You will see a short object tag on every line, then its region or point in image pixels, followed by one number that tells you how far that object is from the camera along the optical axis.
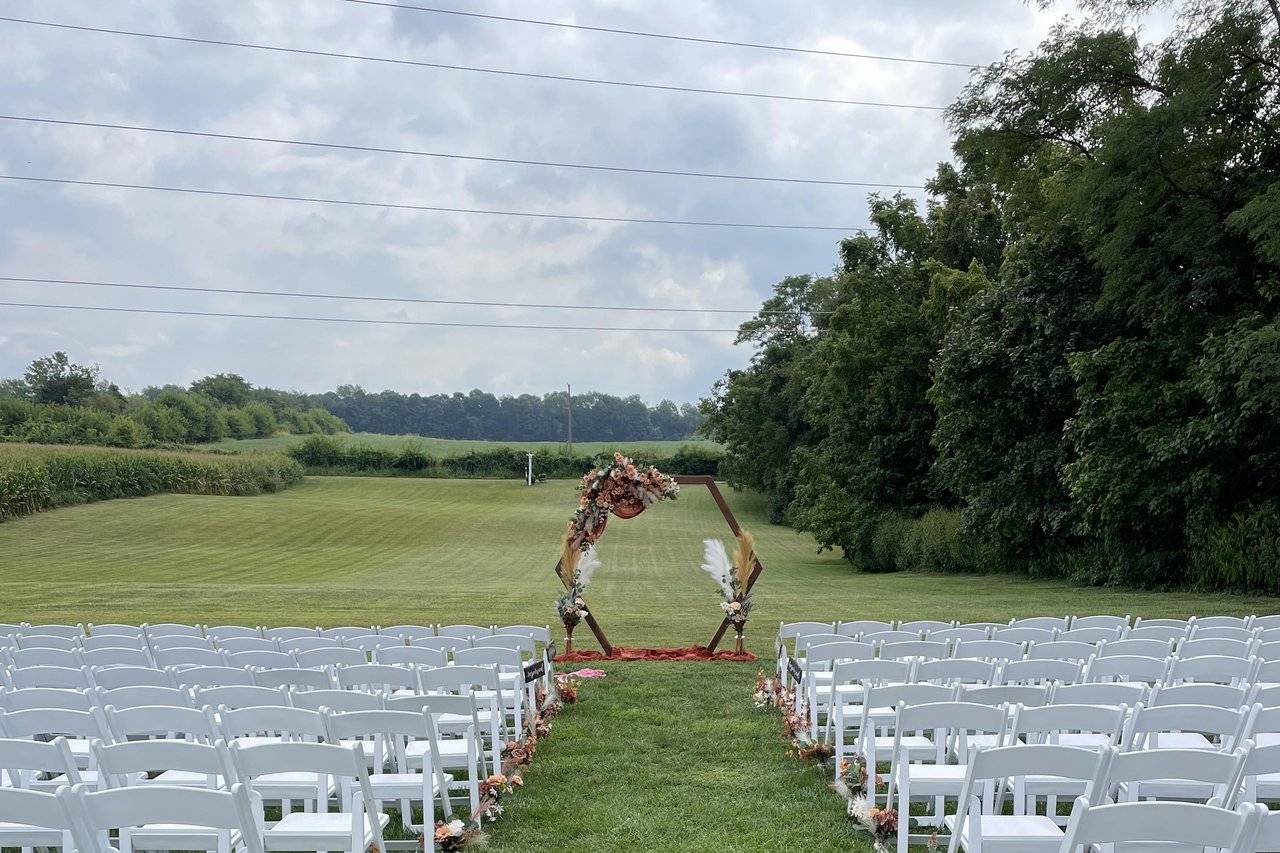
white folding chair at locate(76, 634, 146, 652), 9.91
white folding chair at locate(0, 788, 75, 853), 4.11
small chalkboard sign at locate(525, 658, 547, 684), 9.22
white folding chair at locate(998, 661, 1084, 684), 7.38
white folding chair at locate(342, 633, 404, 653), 10.02
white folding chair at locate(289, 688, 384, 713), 6.36
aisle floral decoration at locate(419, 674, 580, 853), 6.13
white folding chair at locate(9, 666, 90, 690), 7.48
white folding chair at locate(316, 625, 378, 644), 10.41
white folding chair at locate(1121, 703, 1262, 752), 5.51
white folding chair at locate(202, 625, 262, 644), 11.26
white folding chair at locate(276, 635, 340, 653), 9.98
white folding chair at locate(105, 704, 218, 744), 5.70
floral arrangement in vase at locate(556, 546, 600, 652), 14.41
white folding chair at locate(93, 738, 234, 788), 4.78
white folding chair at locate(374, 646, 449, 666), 8.55
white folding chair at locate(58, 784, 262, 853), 4.04
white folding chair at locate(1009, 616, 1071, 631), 10.61
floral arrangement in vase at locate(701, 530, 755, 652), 14.49
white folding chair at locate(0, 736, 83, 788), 4.97
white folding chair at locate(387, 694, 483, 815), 6.69
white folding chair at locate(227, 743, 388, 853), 4.71
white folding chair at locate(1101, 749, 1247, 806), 4.36
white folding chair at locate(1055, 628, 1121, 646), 9.68
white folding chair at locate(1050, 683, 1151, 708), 6.11
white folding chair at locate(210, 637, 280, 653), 9.77
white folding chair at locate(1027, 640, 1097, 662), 8.34
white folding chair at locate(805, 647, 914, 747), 7.57
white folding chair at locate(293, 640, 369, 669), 8.45
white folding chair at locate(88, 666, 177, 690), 7.42
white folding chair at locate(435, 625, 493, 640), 10.97
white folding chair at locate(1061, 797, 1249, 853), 3.70
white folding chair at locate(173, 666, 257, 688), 7.49
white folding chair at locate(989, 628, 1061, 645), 9.88
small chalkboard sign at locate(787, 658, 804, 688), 9.39
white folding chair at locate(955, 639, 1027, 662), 8.31
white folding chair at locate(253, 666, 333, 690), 7.48
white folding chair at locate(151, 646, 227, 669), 8.89
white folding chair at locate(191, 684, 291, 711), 6.52
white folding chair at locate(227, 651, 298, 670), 8.63
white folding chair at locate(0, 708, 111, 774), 5.87
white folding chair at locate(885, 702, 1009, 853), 5.65
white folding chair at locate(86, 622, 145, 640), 11.01
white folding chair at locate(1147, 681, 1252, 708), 6.16
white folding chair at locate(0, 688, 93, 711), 6.54
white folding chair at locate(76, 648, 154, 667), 8.85
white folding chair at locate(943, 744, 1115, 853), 4.52
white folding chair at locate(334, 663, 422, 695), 7.21
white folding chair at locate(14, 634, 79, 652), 10.08
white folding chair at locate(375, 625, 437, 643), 11.50
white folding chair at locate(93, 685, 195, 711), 6.54
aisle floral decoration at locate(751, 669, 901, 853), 6.29
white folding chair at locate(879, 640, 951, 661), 8.70
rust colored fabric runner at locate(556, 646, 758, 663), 14.31
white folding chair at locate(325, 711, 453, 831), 5.73
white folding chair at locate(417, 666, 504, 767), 7.48
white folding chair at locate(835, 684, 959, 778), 6.52
